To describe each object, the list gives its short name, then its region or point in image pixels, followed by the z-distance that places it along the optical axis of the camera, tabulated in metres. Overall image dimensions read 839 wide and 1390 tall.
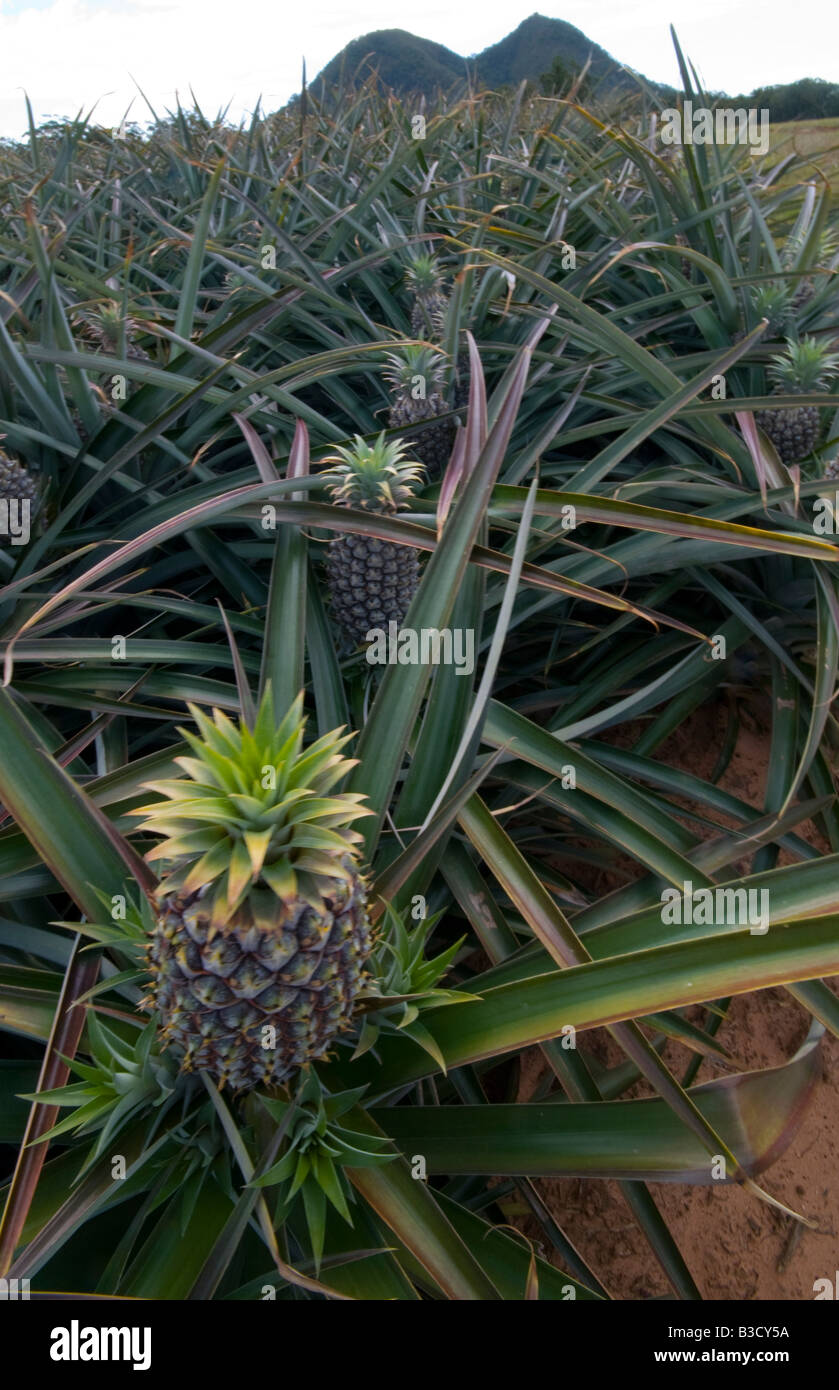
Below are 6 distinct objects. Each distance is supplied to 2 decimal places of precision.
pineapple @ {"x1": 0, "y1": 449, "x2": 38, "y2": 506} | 1.76
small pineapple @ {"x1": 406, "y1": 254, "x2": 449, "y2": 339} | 2.50
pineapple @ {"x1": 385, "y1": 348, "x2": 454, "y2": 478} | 2.04
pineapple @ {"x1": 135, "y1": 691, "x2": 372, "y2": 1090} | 0.76
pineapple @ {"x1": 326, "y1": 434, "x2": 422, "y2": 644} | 1.53
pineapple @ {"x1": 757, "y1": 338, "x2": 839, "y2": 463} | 2.15
